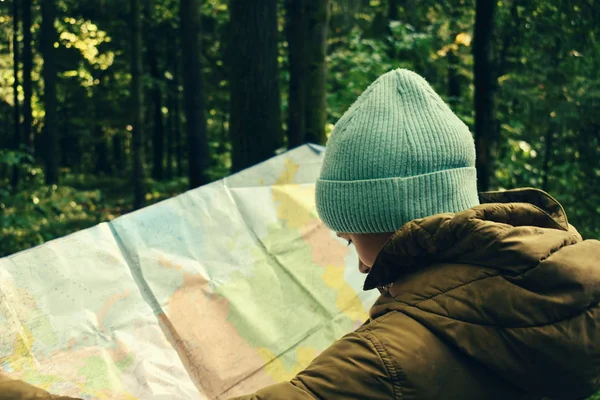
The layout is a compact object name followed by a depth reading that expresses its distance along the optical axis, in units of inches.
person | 45.5
